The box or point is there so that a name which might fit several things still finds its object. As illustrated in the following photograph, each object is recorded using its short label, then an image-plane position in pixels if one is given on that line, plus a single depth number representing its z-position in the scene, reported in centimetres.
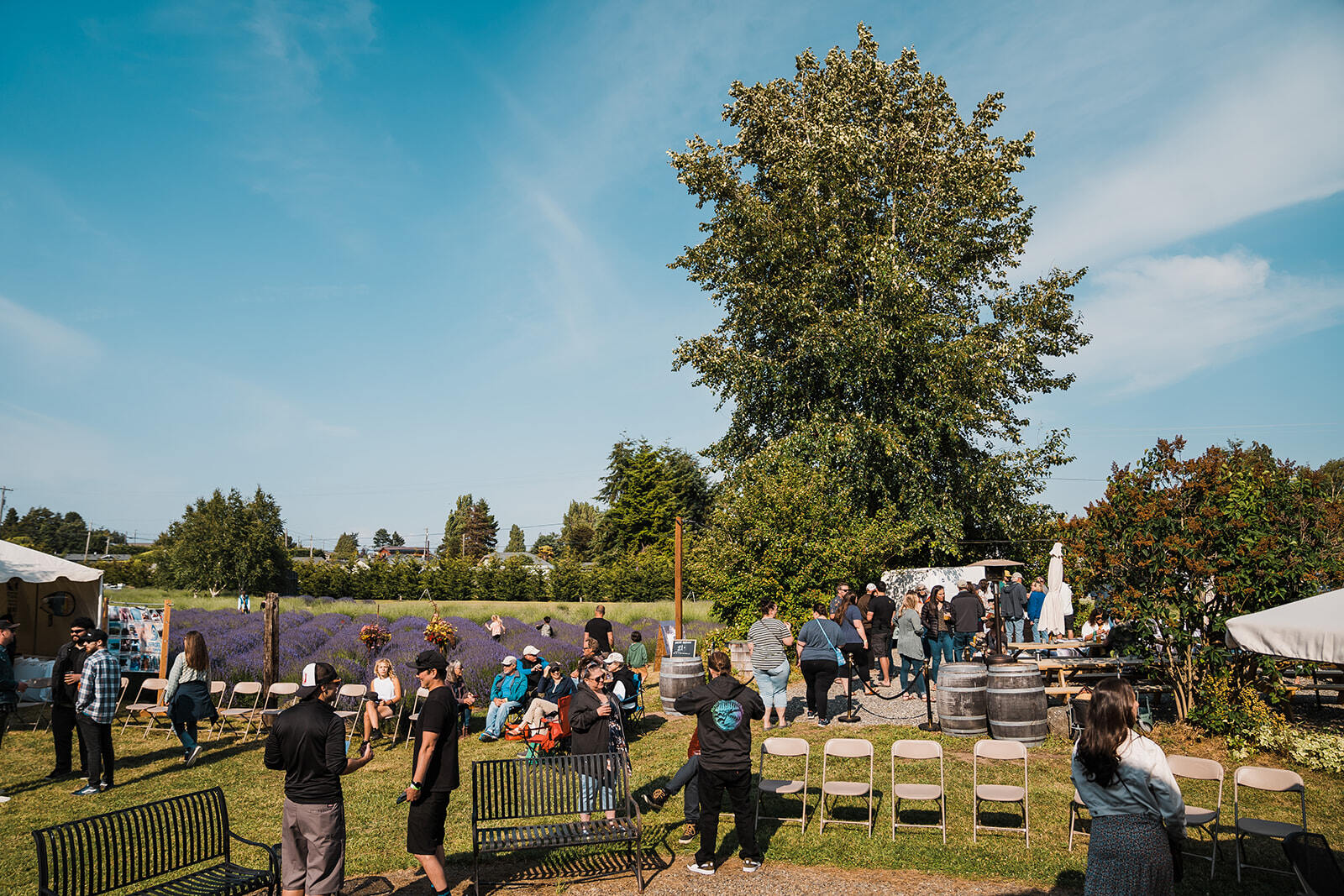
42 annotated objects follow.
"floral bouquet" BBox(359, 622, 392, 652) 1335
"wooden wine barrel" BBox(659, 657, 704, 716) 1314
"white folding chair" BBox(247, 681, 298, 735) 1252
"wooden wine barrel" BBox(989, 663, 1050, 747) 999
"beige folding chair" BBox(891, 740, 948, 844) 698
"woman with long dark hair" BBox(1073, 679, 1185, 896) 392
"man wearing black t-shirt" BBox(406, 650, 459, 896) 550
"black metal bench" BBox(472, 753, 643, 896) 623
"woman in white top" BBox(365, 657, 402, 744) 1041
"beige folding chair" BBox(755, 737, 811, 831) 733
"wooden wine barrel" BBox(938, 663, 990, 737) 1045
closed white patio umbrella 1515
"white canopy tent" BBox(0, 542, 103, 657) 1678
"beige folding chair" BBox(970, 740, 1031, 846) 679
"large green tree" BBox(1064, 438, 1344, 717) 976
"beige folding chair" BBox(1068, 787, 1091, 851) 664
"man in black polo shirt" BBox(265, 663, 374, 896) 514
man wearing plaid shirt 899
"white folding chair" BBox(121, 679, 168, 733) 1189
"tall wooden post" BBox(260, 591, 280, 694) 1345
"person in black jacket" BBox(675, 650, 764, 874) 632
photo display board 1466
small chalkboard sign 1381
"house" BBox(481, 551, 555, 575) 5097
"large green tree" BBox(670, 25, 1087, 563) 2144
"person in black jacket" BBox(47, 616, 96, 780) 946
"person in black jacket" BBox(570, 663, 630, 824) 713
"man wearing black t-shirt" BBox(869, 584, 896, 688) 1449
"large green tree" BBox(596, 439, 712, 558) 6262
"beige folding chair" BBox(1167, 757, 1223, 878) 613
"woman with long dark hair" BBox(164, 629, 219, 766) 1040
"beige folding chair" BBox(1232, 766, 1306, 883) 591
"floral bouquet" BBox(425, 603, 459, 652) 1368
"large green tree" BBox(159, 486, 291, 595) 4866
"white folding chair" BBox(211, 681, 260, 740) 1262
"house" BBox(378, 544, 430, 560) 12440
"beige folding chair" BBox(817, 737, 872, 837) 720
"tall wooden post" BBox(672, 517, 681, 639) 1702
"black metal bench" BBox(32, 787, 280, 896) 502
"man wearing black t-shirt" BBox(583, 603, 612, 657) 1481
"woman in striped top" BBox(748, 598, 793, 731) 1133
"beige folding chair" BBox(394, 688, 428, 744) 1141
